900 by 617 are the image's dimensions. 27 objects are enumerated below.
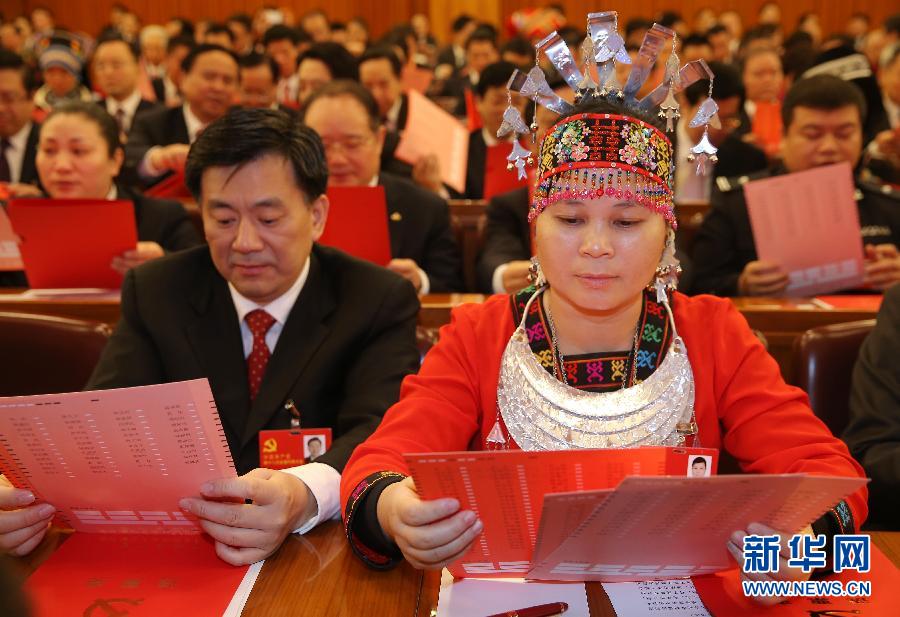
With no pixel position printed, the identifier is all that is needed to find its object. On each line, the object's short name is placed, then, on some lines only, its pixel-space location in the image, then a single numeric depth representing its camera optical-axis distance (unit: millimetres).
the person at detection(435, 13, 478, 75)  10805
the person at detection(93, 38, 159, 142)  7070
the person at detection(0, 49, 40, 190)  4965
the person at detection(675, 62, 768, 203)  5094
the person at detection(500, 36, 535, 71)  7570
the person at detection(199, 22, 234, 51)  8648
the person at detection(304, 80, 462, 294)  3424
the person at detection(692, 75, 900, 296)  3307
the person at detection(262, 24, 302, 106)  8891
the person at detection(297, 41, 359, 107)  5214
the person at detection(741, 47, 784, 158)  7371
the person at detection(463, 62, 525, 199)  5496
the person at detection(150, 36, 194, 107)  8891
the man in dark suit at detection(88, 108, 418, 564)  1864
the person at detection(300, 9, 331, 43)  11727
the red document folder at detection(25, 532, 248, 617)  1190
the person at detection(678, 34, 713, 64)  9492
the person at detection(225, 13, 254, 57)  11213
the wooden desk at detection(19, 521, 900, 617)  1193
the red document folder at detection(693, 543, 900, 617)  1181
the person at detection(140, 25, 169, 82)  11352
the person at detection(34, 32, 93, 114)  7129
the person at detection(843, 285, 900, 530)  1742
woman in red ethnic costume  1458
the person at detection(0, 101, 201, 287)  3404
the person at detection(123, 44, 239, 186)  5180
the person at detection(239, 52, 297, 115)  6434
